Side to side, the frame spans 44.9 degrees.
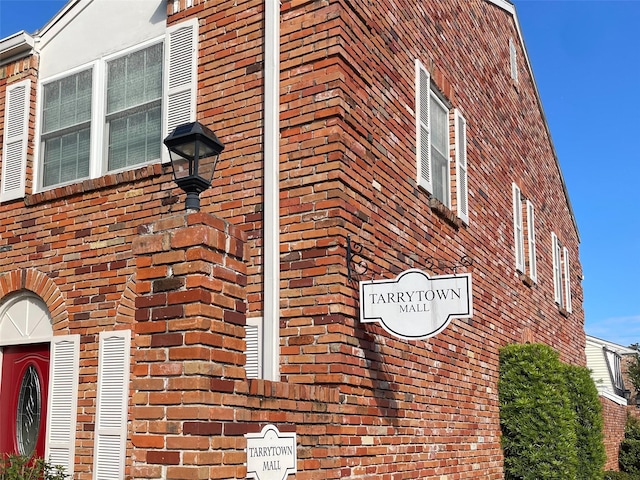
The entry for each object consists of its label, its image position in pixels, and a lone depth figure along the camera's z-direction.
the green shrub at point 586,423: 12.98
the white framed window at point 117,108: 7.98
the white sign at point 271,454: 4.84
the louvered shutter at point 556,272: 15.64
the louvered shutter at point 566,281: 16.82
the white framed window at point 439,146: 8.79
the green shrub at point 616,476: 16.45
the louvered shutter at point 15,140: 9.10
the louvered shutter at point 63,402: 7.76
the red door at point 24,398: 8.31
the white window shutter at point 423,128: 8.65
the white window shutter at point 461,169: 9.70
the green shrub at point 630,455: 19.22
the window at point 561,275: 15.88
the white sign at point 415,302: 6.24
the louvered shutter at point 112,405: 7.30
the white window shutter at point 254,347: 6.79
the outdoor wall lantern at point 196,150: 5.12
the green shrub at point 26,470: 7.10
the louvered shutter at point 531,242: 13.46
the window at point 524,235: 12.65
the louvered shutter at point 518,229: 12.52
